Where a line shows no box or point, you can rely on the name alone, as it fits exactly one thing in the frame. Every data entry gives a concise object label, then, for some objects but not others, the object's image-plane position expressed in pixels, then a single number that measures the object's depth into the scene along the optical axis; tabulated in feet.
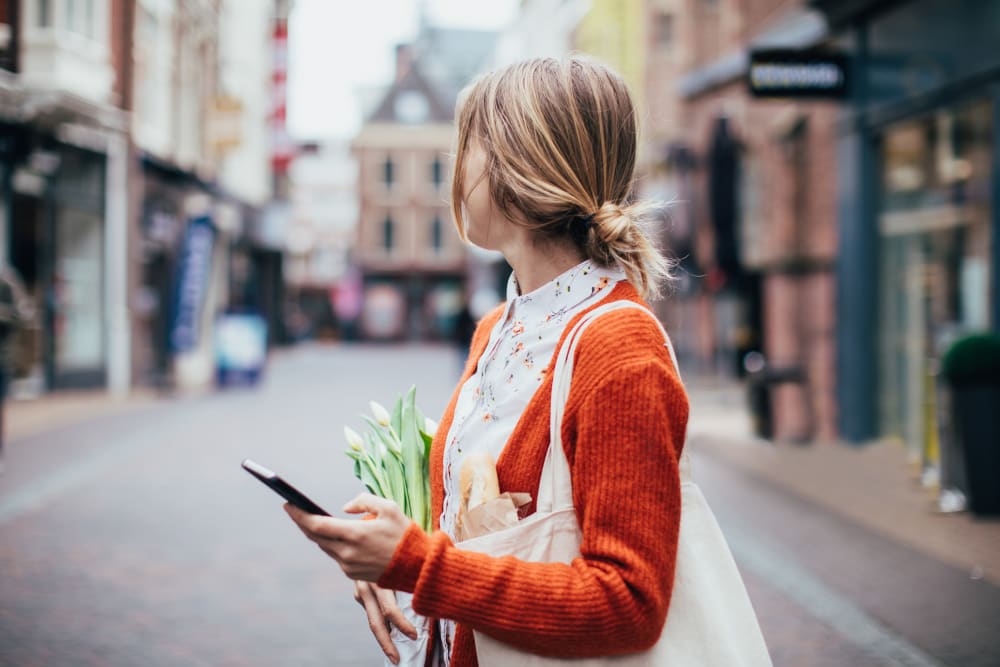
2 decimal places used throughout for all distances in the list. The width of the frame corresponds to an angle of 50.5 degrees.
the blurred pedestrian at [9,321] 27.30
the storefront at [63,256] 50.49
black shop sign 31.40
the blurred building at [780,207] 39.22
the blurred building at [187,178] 59.57
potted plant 22.39
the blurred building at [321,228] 196.54
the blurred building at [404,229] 180.45
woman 4.36
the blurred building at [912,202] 28.14
